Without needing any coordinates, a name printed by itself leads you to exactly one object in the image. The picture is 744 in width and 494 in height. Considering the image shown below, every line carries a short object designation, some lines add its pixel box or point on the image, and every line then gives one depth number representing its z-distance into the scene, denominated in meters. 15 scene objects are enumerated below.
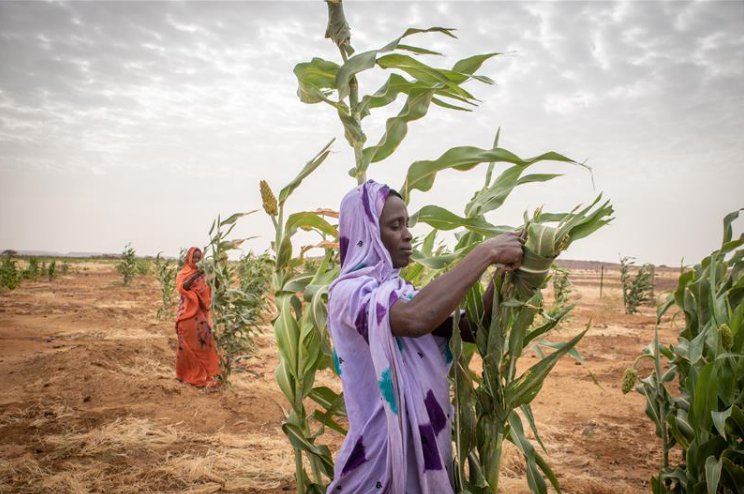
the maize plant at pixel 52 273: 22.25
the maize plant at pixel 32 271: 21.68
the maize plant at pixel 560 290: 10.09
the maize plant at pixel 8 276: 16.55
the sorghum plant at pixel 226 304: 5.40
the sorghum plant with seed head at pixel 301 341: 2.05
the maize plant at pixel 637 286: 14.13
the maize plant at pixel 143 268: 27.49
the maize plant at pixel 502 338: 1.36
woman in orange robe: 6.22
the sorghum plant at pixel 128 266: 18.49
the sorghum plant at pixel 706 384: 1.87
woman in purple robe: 1.28
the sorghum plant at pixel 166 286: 11.41
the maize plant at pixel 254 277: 6.28
